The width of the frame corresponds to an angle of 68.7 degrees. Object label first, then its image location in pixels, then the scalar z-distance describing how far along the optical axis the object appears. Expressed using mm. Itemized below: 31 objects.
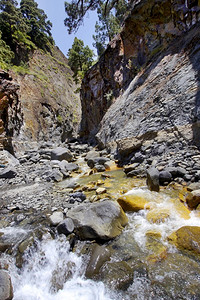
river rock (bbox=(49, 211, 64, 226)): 3283
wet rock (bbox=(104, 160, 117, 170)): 8519
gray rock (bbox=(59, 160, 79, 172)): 8811
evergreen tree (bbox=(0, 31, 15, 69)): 18195
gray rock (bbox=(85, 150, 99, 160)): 11312
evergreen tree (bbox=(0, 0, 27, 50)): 22344
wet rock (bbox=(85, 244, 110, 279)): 2315
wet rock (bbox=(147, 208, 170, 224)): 3258
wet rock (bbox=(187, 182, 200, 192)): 4000
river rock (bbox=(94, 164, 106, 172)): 8351
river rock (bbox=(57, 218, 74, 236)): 3025
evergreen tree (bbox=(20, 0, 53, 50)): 30219
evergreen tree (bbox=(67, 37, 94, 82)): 29761
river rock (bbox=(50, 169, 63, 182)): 7109
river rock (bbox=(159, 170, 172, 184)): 4801
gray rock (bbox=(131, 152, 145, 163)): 7219
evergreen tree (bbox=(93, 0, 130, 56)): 25344
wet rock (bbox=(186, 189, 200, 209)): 3457
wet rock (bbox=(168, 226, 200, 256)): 2407
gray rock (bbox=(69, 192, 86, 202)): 4709
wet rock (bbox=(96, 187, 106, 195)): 5059
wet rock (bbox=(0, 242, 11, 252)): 2728
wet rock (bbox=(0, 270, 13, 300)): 1935
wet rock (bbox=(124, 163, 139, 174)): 6683
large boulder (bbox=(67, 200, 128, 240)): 2889
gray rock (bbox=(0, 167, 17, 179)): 7545
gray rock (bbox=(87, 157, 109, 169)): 9391
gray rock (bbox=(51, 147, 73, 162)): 11125
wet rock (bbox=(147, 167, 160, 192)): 4527
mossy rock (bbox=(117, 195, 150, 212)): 3783
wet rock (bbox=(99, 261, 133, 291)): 2078
